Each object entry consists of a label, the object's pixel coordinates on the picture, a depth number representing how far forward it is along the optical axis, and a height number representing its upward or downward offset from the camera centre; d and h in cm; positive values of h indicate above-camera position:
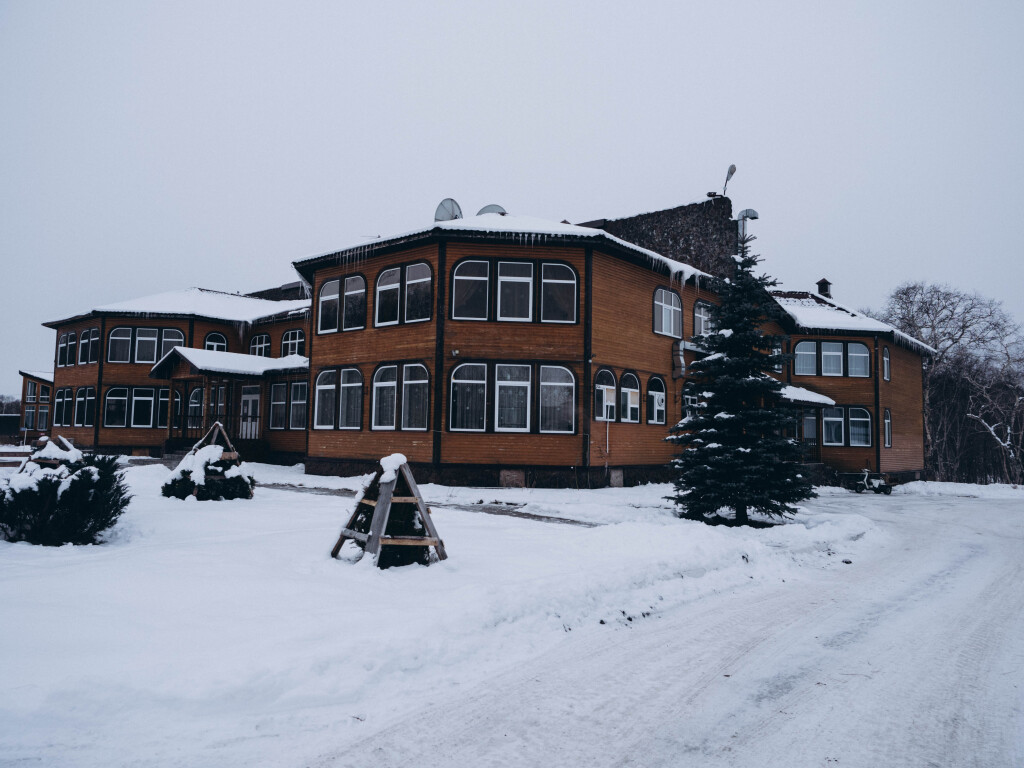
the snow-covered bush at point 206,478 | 1230 -100
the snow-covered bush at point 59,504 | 802 -101
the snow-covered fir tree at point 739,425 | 1273 +20
